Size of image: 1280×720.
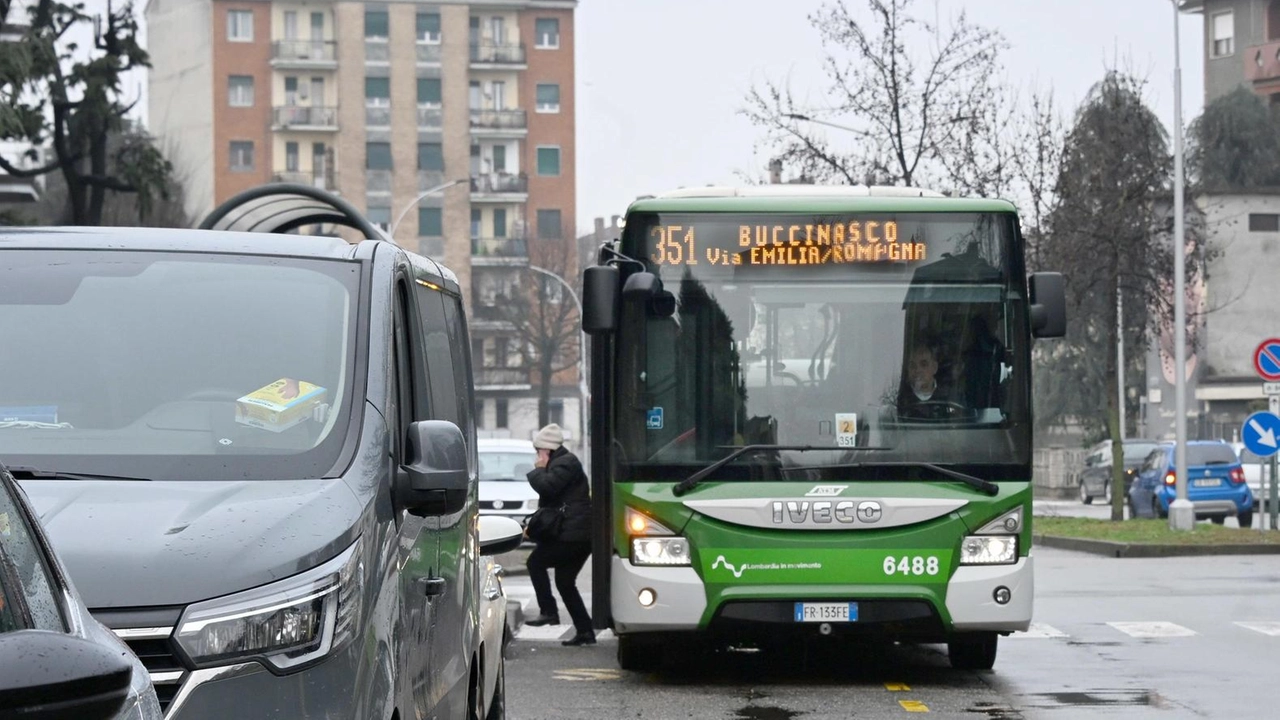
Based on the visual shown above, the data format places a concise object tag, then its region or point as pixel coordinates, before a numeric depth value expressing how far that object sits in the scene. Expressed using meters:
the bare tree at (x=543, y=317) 96.56
